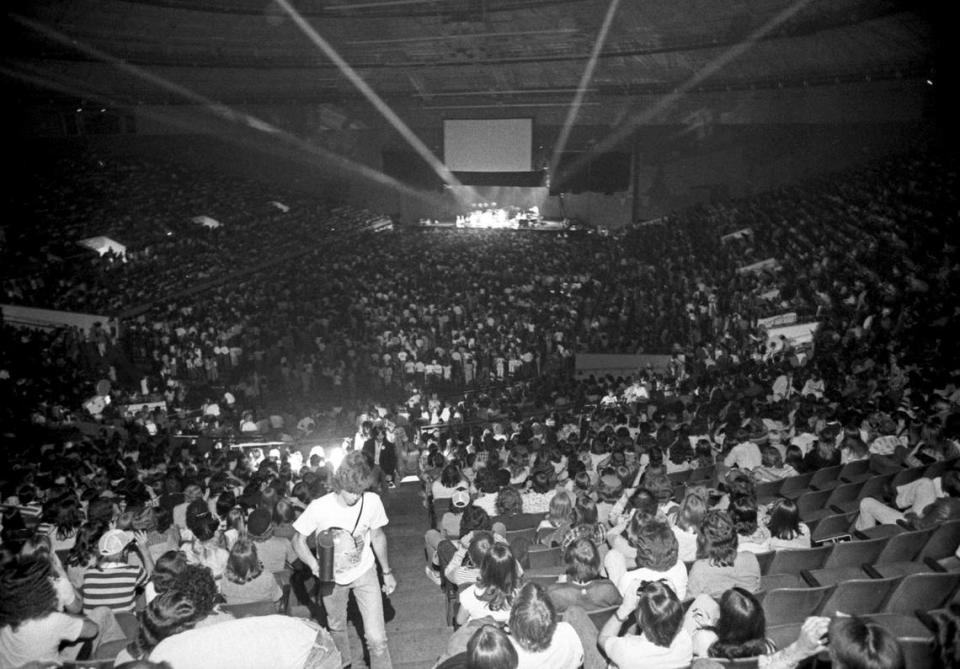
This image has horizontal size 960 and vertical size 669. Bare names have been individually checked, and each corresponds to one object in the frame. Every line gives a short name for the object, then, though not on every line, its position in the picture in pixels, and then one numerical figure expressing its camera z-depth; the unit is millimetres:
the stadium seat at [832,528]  5434
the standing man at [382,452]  10328
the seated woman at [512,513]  6109
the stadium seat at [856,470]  7062
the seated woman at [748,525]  4816
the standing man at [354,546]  4188
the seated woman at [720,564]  4137
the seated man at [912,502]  5430
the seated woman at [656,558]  4055
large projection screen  35062
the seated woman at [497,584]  3650
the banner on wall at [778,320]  15070
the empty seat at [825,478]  6742
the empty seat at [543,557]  5246
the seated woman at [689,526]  4902
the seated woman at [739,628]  3123
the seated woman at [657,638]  3189
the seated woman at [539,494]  6656
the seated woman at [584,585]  4043
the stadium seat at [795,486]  6680
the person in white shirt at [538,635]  3062
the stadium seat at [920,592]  3941
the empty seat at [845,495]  6215
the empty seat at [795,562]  4726
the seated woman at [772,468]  6860
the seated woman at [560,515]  5508
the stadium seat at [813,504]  6098
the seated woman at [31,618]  3410
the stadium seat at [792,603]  3953
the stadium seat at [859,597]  3957
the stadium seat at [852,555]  4727
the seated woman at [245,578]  4438
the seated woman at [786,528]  4863
